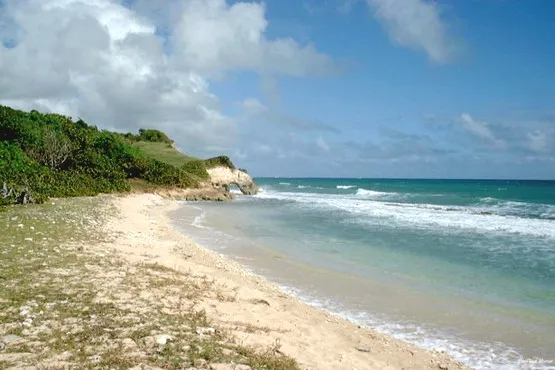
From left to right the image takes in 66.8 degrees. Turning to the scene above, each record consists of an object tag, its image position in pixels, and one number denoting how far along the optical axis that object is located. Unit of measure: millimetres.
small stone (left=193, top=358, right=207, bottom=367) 5529
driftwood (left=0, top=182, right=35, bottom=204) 21597
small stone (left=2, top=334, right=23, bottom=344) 5775
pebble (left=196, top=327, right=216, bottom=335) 6688
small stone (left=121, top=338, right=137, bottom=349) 5873
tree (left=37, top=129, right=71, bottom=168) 41094
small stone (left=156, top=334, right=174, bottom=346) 6057
